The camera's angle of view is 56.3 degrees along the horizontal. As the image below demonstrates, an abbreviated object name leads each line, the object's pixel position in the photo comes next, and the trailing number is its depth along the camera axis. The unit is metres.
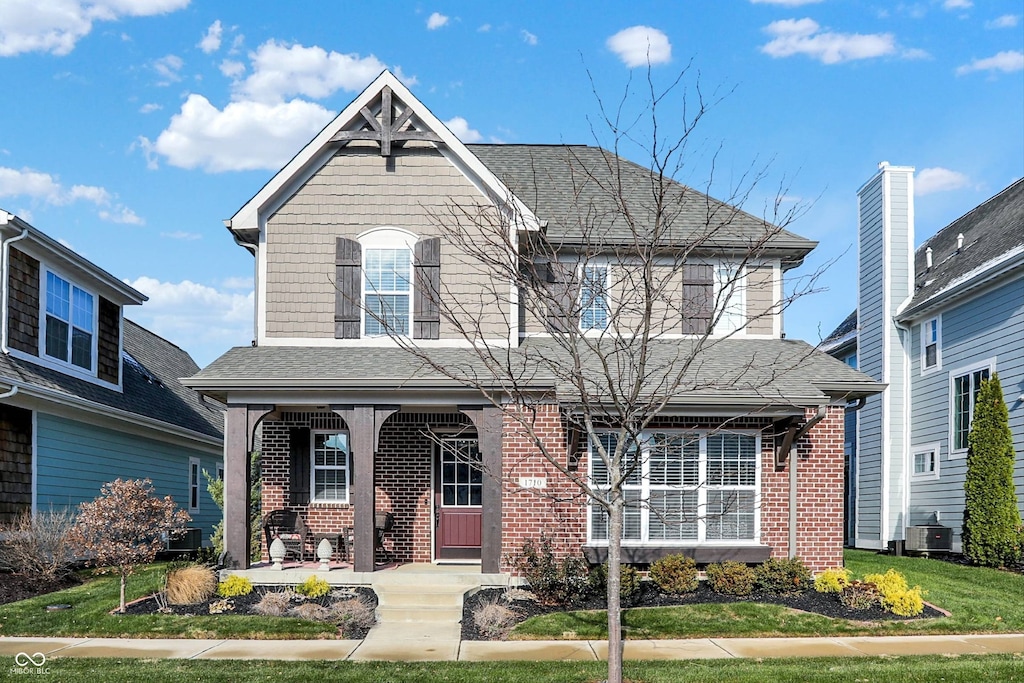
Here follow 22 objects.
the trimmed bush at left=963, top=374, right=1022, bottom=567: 16.78
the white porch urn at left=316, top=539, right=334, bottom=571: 14.71
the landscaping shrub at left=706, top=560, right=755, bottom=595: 13.89
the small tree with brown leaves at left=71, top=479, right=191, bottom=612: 13.09
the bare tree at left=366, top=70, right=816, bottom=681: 14.65
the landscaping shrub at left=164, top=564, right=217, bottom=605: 13.14
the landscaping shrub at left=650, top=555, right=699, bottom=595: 13.87
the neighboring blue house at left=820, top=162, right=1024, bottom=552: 18.52
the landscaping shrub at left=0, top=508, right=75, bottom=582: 14.65
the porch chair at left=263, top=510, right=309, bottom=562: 16.39
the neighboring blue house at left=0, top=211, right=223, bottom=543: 16.28
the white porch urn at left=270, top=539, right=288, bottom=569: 14.43
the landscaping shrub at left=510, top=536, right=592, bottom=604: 13.13
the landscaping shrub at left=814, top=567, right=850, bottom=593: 13.59
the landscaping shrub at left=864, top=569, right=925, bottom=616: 12.59
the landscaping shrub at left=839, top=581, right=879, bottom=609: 12.97
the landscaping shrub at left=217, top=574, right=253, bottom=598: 13.59
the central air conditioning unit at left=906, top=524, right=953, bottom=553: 19.22
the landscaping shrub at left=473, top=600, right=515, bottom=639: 11.95
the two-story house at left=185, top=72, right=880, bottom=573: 14.75
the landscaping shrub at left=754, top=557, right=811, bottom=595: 13.94
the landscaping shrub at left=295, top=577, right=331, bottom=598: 13.66
